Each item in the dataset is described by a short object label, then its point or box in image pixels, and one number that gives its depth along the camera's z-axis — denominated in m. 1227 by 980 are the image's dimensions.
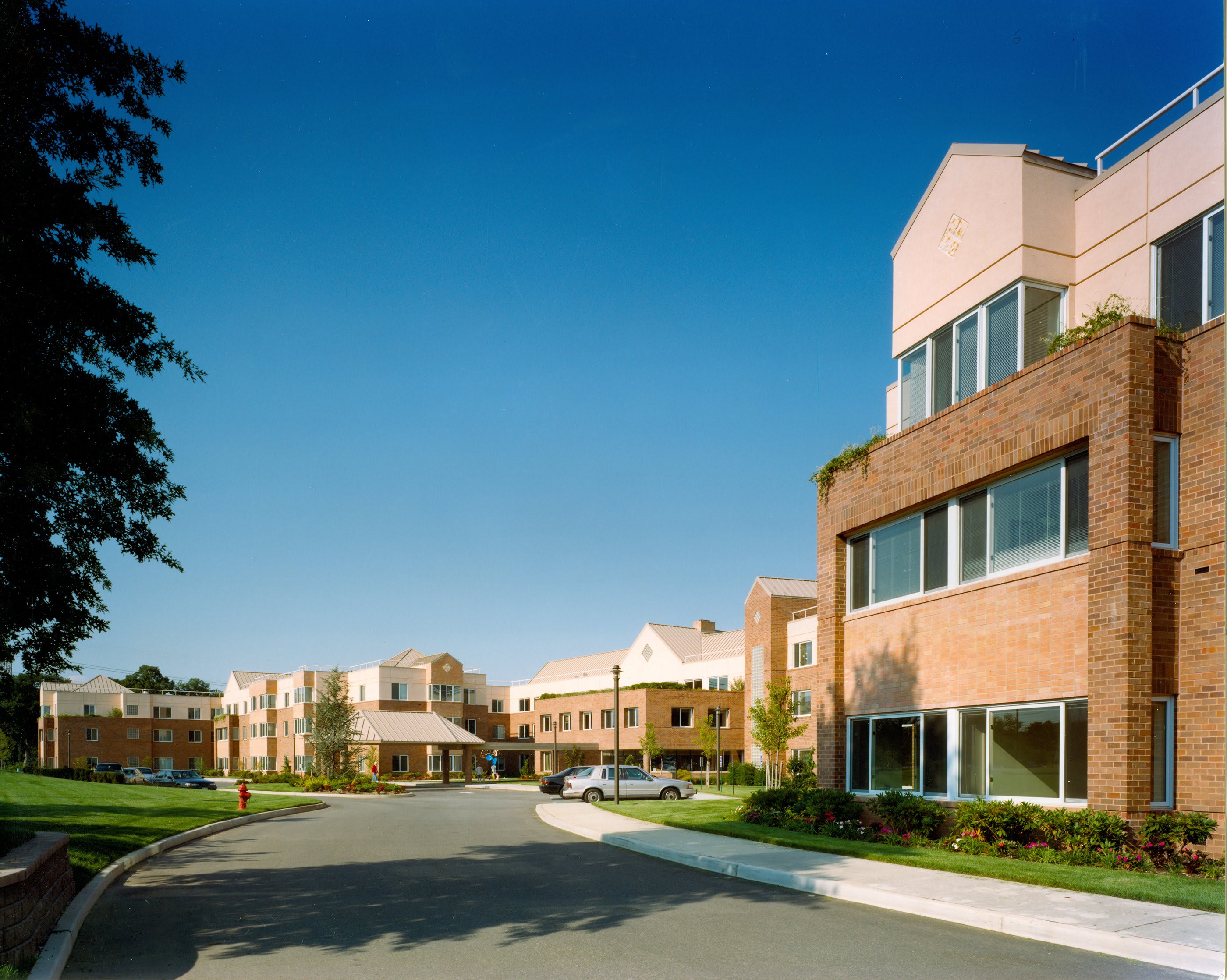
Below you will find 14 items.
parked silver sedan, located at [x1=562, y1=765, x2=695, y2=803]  40.50
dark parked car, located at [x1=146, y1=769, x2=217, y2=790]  58.91
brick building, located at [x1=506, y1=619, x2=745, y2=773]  65.81
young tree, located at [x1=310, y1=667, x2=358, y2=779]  52.94
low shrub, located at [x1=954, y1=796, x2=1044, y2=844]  15.16
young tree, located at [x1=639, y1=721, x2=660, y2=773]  64.31
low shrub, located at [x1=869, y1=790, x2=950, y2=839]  17.28
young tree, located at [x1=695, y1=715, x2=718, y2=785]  60.88
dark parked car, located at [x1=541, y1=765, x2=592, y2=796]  45.94
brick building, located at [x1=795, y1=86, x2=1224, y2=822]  14.16
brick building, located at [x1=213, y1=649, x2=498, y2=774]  66.31
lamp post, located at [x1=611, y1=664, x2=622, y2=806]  32.94
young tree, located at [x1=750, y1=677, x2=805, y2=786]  44.38
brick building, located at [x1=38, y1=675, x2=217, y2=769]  93.19
